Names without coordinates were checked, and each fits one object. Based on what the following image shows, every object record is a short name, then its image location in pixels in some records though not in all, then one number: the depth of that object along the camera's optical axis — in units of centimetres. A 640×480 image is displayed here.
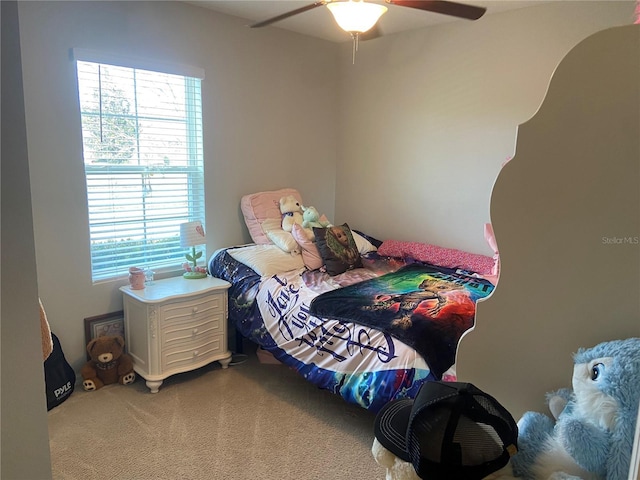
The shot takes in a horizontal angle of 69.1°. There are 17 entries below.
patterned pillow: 316
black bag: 262
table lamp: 311
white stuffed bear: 347
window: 284
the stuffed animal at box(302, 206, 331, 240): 337
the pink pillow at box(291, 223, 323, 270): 322
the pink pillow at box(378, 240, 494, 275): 322
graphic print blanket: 218
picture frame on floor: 294
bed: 222
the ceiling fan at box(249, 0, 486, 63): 190
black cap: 97
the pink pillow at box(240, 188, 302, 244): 351
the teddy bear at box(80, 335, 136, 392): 283
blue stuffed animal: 97
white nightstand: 280
